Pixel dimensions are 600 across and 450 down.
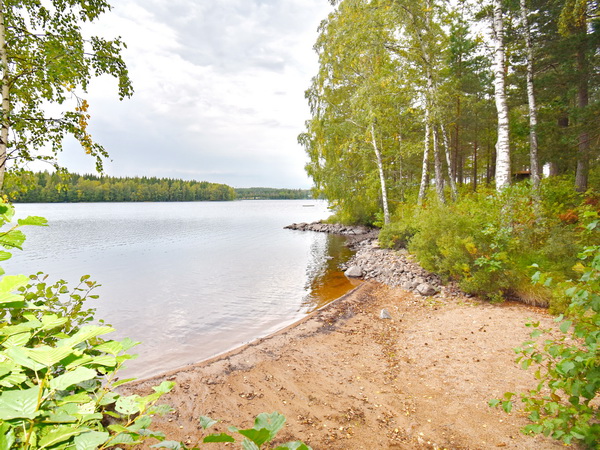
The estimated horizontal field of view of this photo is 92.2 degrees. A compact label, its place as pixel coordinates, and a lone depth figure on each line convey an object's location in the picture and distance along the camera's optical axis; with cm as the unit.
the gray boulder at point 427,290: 855
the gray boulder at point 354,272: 1211
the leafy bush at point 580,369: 190
